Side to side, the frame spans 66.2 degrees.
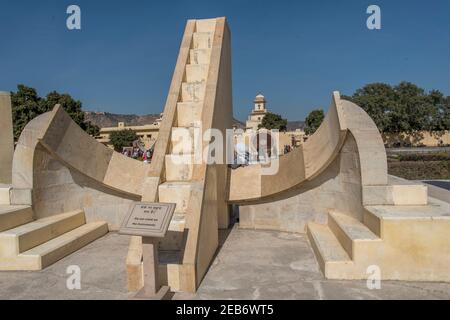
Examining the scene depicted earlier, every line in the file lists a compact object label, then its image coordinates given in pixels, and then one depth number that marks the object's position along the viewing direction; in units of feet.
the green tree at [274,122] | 160.45
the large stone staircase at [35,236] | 15.84
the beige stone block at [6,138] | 28.22
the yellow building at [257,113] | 187.76
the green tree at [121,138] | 130.82
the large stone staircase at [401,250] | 13.56
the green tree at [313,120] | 143.68
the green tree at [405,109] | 132.08
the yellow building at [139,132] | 143.27
